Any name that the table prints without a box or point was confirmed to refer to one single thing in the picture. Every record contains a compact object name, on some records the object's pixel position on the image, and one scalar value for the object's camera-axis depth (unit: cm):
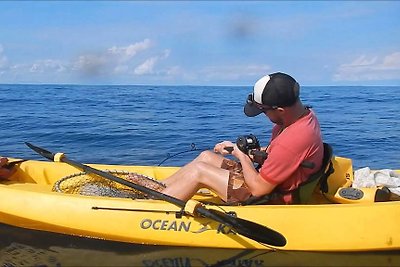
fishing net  479
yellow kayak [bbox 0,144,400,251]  405
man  401
